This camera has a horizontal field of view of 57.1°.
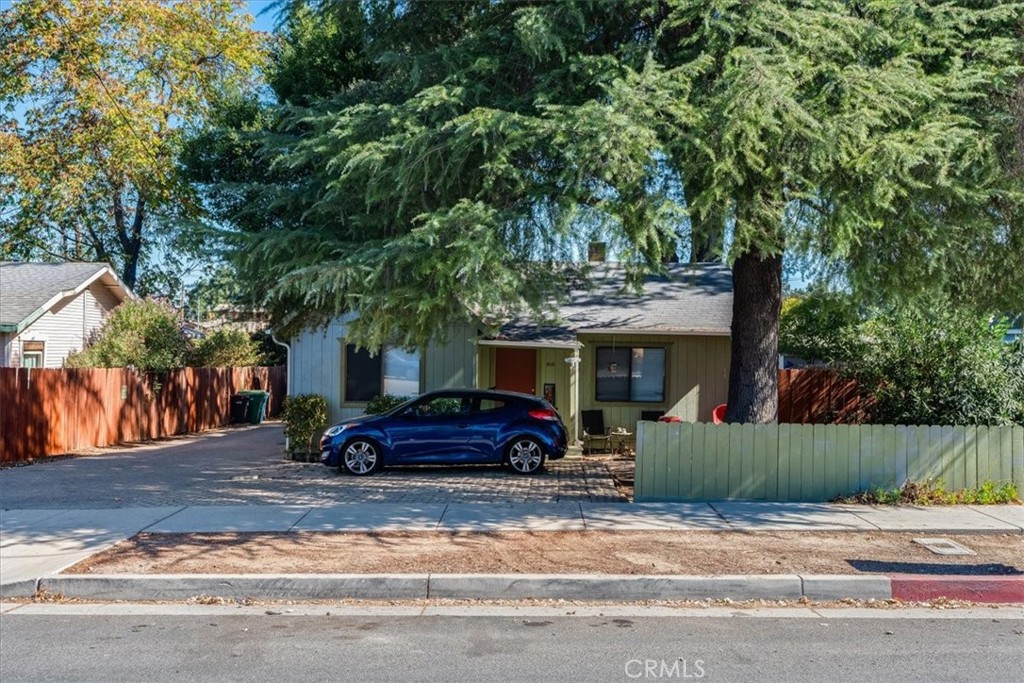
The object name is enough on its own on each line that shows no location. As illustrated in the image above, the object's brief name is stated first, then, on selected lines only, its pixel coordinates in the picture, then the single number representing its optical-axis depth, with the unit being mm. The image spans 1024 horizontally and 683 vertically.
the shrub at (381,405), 18297
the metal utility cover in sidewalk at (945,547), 9821
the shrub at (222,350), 30953
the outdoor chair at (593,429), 19312
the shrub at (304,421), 18250
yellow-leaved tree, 30500
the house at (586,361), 19094
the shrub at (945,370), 13695
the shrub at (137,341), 24438
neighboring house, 24422
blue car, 15906
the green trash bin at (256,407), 32500
